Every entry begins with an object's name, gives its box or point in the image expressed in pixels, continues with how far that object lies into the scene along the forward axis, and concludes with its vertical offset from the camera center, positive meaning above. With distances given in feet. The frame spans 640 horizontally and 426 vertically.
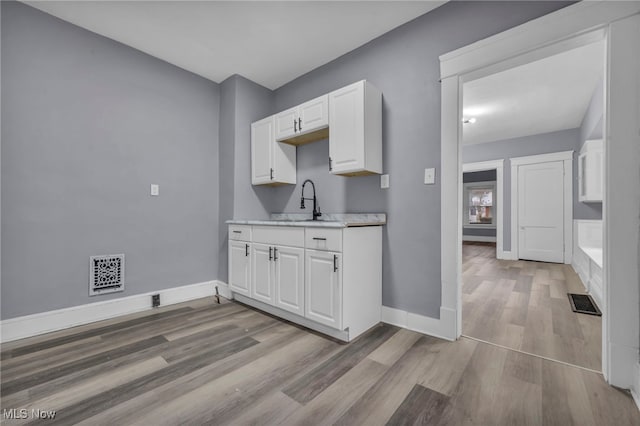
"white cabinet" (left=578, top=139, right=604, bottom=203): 13.03 +2.07
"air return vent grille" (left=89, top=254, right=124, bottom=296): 7.79 -1.89
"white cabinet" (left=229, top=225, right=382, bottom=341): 6.51 -1.76
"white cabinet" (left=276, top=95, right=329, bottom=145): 8.14 +2.89
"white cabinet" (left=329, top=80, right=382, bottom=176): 7.23 +2.28
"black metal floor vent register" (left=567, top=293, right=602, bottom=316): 8.39 -3.16
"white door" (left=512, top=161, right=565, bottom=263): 16.87 +0.01
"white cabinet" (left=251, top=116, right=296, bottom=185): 9.89 +2.03
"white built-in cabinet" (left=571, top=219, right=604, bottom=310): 9.66 -1.84
